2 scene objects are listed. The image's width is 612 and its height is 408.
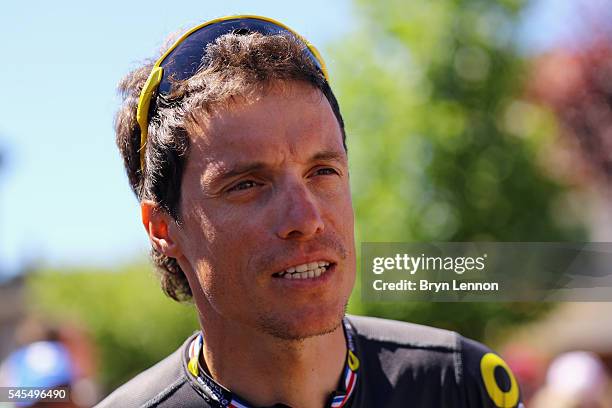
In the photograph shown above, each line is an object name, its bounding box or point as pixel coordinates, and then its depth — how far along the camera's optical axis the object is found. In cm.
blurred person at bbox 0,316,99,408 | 447
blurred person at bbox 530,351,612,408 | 555
